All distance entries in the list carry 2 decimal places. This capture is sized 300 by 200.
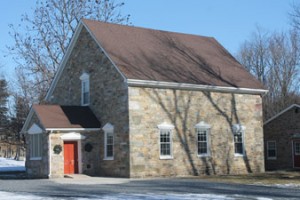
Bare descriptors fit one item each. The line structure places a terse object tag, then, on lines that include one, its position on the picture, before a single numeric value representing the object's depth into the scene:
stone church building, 27.81
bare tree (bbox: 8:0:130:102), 43.62
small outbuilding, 36.94
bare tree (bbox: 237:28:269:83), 57.66
